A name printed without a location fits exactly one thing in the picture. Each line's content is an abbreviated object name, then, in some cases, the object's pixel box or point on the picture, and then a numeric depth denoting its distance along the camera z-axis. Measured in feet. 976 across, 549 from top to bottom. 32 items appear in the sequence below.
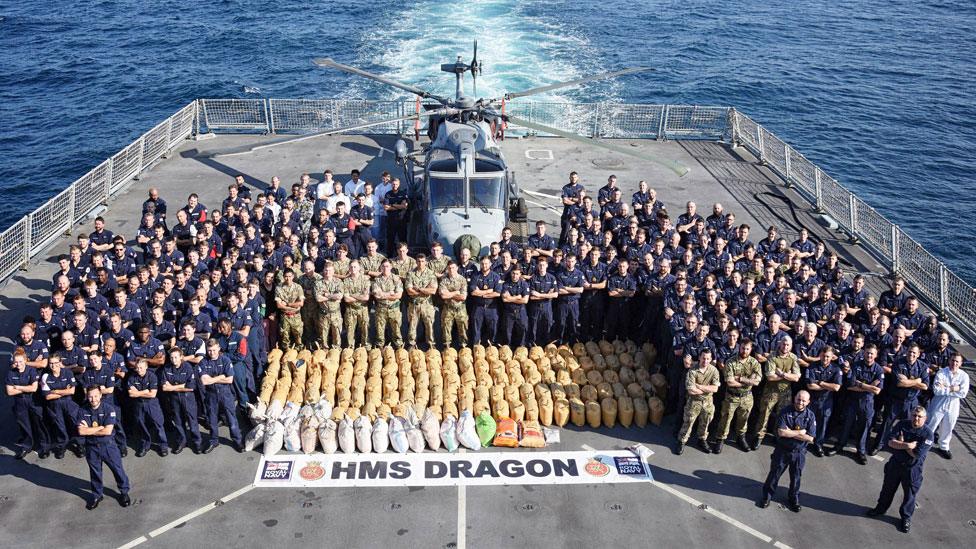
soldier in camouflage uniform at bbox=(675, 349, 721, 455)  37.09
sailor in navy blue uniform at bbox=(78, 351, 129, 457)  35.17
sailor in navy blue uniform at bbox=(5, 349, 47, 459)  35.68
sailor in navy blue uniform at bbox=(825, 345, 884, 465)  36.99
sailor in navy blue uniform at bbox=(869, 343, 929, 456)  36.93
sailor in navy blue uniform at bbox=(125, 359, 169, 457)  36.19
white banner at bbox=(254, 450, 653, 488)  36.40
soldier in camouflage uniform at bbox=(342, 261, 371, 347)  44.37
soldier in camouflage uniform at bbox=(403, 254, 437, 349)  44.73
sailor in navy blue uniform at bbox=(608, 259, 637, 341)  45.42
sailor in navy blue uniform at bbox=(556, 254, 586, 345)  44.96
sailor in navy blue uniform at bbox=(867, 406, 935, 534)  32.30
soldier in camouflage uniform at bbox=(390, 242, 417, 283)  46.50
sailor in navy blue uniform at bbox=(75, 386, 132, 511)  33.27
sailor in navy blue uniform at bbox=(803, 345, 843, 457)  36.96
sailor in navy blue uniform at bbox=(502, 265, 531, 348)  44.42
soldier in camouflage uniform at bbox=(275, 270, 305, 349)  43.56
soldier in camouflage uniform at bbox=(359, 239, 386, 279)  46.29
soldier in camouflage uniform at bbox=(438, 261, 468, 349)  44.45
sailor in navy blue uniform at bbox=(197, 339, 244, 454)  37.06
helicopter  50.67
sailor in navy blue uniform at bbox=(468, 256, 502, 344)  44.52
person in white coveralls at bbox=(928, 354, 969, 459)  36.88
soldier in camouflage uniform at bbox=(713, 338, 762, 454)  37.09
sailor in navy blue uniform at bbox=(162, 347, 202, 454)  36.47
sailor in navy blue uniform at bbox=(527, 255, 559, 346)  44.62
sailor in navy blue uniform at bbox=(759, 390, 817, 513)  33.40
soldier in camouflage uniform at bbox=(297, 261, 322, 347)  44.68
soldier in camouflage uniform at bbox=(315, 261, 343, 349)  44.06
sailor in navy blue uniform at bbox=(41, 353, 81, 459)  35.53
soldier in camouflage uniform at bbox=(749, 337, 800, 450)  37.19
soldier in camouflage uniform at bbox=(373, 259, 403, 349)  44.42
